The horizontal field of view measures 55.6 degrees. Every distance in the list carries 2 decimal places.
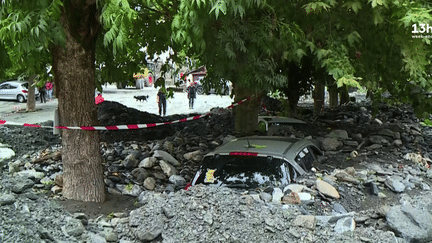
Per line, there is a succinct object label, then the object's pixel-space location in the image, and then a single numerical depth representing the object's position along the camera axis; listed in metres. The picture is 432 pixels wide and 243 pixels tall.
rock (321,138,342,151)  9.71
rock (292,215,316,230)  4.95
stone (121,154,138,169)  8.38
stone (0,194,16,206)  4.75
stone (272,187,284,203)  5.52
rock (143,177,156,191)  7.58
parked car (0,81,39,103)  32.34
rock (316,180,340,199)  5.91
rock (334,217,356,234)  4.99
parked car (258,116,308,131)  12.14
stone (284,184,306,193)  5.78
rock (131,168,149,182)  7.88
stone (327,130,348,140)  10.72
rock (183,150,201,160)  9.17
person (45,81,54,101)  32.28
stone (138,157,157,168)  8.25
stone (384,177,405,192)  6.63
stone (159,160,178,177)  8.25
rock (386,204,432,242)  5.03
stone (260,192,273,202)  5.52
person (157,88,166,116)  19.98
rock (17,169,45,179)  7.19
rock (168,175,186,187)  7.88
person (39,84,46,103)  31.62
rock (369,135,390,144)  10.31
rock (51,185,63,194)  6.82
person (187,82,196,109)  25.56
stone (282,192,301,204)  5.50
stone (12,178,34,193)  5.44
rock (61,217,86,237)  4.77
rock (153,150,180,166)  8.77
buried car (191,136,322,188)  6.06
